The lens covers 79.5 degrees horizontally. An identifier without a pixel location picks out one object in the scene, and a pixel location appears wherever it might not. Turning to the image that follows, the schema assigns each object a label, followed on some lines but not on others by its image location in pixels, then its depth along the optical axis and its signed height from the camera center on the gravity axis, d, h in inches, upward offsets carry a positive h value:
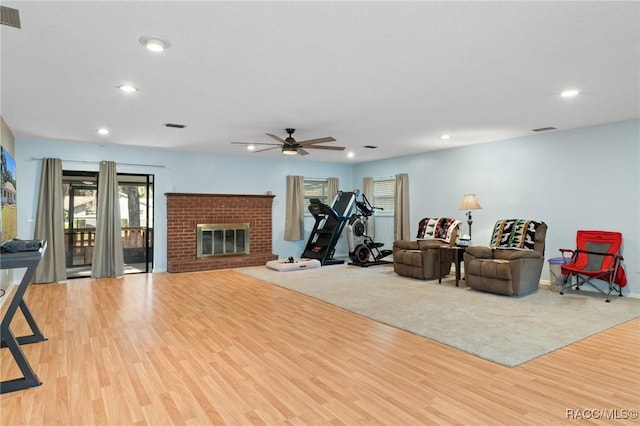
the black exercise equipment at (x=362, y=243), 322.0 -23.8
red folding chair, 198.8 -24.3
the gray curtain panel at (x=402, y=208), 334.6 +6.6
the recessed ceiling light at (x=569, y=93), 152.6 +49.6
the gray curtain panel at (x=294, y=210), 360.2 +5.0
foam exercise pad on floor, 297.9 -38.9
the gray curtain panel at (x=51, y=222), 251.3 -4.7
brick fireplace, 301.9 -5.8
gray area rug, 137.4 -44.2
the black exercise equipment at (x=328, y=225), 326.0 -8.2
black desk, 103.7 -29.5
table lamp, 257.6 +8.5
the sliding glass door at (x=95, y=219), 273.6 -3.6
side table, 236.9 -24.2
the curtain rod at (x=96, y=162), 254.5 +37.8
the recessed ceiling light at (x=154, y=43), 102.3 +46.7
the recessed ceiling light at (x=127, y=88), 143.7 +48.2
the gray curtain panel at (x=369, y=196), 376.8 +19.2
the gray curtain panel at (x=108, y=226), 270.5 -7.8
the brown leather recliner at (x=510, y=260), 203.0 -24.9
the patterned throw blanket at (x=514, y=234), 224.4 -11.1
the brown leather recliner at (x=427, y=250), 253.1 -23.6
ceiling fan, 218.1 +40.4
